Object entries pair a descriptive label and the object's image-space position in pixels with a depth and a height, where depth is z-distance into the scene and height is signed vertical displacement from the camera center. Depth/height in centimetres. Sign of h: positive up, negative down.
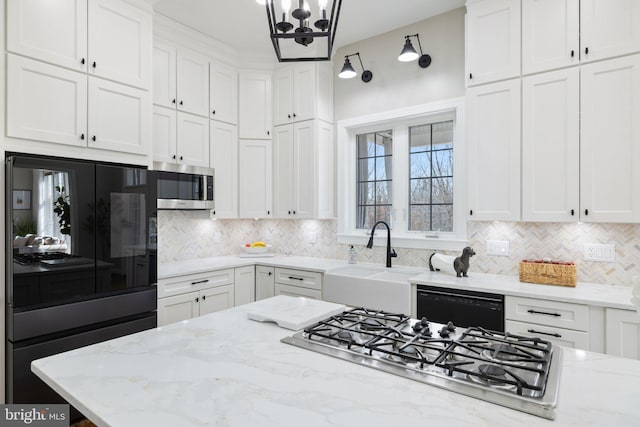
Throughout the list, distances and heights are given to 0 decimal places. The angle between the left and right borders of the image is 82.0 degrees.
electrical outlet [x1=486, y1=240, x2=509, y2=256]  292 -28
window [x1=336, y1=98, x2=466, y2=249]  324 +36
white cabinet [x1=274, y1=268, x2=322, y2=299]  332 -66
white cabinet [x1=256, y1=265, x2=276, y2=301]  364 -70
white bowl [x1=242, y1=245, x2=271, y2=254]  406 -41
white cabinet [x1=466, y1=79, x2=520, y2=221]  262 +46
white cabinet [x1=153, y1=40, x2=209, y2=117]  325 +124
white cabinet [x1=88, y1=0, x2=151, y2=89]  255 +123
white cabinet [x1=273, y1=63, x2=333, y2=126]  374 +124
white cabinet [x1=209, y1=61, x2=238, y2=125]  373 +124
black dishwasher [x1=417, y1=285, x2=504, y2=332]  242 -65
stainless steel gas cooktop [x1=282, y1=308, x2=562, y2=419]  94 -45
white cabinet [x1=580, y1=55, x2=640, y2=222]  224 +46
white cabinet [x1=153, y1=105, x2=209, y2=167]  326 +69
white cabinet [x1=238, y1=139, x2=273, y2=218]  399 +37
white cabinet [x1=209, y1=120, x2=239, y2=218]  375 +49
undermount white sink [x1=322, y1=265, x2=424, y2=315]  276 -60
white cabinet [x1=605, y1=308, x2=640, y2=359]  204 -67
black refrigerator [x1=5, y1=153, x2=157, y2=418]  212 -29
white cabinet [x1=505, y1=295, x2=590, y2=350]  217 -66
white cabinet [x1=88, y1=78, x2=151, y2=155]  255 +69
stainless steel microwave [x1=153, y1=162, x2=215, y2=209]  321 +24
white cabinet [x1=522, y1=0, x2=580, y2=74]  242 +121
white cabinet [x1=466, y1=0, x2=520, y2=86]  262 +127
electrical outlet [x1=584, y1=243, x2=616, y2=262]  254 -27
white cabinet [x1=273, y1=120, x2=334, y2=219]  375 +44
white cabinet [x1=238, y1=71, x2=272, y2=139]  398 +117
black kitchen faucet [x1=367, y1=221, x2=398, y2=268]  343 -32
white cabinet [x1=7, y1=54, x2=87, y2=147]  218 +69
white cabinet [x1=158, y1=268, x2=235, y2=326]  300 -73
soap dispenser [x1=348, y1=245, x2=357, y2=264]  370 -44
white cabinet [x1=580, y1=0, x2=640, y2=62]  224 +116
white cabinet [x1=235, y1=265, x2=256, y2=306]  358 -72
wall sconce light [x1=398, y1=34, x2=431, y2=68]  306 +133
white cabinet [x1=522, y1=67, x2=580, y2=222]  241 +46
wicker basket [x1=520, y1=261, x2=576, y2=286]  246 -41
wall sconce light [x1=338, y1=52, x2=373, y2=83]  346 +135
